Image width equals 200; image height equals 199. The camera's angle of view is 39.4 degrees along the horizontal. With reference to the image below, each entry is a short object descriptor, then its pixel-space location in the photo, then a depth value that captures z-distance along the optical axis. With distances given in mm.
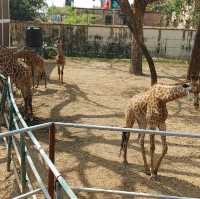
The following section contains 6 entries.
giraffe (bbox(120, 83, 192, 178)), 4058
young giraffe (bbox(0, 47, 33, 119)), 5851
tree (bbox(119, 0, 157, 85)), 10467
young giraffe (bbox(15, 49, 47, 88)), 7590
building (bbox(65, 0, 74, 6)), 32935
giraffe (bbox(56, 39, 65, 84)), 8998
